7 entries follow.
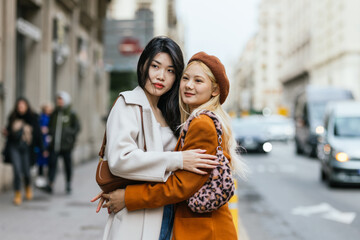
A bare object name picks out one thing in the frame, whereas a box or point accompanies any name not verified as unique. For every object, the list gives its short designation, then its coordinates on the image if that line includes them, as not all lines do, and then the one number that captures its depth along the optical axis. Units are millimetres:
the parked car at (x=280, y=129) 41844
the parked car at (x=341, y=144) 11383
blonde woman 2518
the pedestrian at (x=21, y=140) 9031
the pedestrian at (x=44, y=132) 11539
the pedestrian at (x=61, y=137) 10336
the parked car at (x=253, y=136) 24609
